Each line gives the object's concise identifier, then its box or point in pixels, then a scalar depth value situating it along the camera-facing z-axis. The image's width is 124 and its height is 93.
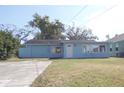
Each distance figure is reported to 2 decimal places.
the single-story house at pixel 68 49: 10.42
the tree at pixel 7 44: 8.81
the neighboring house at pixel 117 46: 11.94
